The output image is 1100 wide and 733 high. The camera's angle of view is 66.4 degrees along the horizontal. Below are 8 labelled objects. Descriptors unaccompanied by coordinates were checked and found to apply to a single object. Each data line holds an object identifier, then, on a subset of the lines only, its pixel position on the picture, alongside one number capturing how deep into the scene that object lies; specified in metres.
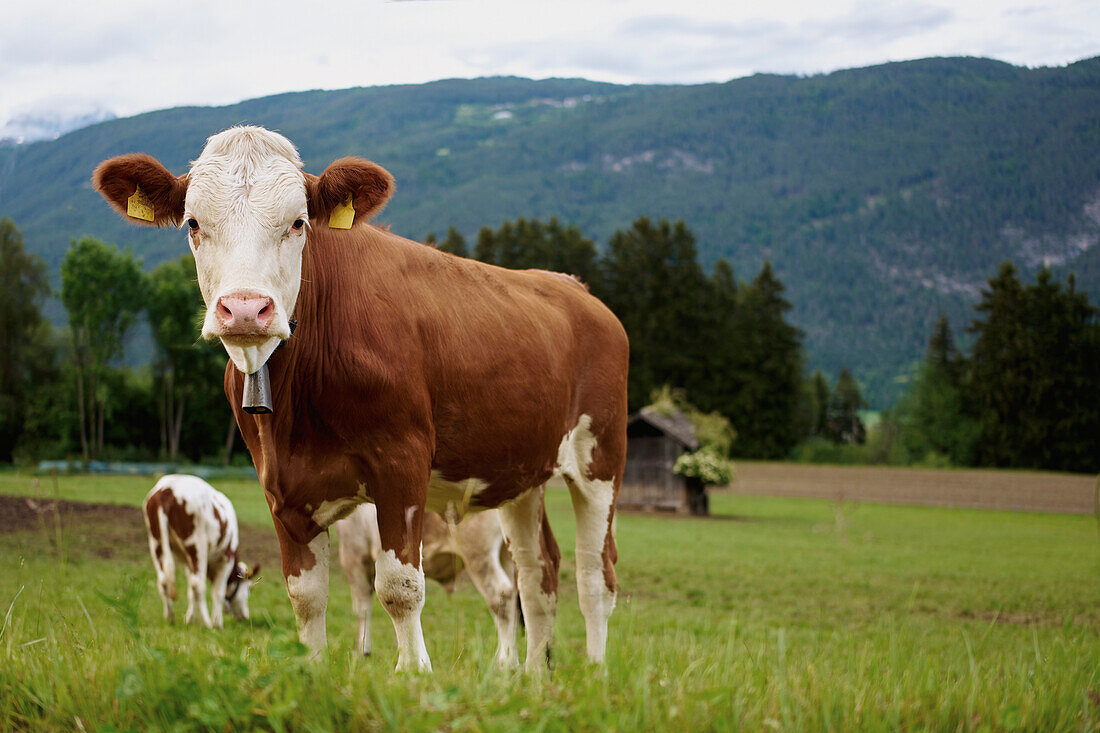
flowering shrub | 31.06
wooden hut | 32.97
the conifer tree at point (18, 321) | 51.66
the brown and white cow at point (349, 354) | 3.26
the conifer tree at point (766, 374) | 61.50
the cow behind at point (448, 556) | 6.56
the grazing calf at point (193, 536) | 9.15
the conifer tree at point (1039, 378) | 53.03
